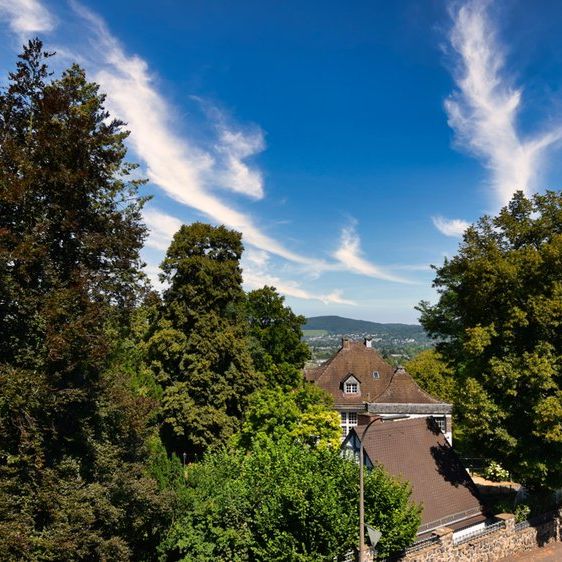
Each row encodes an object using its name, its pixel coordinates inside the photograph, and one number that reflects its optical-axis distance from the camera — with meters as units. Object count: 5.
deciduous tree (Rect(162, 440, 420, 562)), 13.91
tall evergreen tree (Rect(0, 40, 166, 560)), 12.05
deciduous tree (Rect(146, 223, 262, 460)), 27.02
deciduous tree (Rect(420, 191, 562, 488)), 18.17
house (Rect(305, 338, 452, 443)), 32.25
